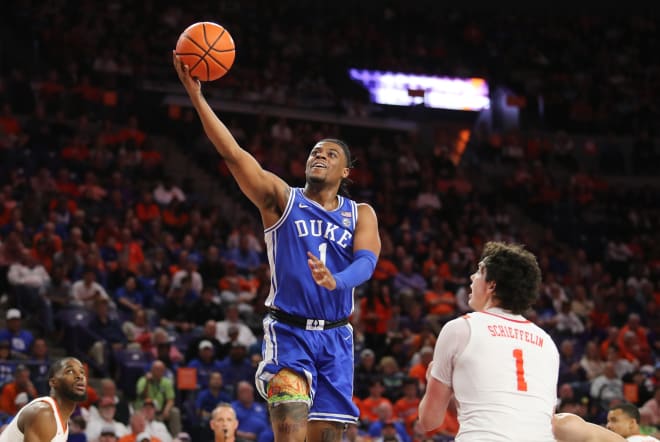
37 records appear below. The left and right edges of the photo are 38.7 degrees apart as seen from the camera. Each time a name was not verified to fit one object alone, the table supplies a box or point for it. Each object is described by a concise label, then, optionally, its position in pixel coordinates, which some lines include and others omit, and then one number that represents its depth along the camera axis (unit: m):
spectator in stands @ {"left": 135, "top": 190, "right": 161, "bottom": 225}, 15.95
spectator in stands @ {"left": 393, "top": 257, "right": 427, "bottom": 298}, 16.28
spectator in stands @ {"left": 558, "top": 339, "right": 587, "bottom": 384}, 14.22
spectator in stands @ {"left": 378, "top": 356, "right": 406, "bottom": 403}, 12.99
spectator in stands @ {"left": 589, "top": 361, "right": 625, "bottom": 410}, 13.61
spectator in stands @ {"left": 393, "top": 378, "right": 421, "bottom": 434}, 12.53
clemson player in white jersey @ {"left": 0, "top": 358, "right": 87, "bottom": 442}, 6.60
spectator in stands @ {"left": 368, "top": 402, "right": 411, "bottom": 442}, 11.54
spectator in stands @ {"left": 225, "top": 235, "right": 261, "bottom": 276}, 15.64
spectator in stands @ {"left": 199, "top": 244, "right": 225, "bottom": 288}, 14.74
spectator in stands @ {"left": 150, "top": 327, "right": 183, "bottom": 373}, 12.34
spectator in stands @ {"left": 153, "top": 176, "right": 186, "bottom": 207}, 16.59
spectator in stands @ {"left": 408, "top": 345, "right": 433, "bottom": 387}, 13.13
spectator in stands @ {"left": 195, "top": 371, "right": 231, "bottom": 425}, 11.77
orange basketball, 5.38
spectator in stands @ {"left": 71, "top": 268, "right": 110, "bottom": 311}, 13.05
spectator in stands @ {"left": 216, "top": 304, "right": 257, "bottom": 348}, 13.20
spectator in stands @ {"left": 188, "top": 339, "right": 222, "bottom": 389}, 12.31
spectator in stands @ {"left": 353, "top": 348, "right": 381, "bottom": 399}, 12.95
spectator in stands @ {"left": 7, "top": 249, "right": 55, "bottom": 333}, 12.68
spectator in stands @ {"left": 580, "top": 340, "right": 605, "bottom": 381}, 14.52
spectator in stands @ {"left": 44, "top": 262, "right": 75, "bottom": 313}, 12.89
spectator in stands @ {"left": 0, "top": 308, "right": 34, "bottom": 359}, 11.86
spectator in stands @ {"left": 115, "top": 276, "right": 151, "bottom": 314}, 13.44
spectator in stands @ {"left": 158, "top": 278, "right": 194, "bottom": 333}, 13.54
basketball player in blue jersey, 5.10
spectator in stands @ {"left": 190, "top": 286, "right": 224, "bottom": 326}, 13.62
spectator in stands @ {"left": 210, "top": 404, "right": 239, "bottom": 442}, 7.31
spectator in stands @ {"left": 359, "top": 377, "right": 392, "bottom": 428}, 12.29
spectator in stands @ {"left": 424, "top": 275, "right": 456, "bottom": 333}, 15.16
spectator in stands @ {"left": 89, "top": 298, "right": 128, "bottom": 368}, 12.30
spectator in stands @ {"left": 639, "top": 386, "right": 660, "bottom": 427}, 13.23
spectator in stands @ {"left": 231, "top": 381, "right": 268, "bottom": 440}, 11.52
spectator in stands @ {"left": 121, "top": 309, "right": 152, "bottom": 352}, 12.44
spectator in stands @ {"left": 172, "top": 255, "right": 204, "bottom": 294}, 14.08
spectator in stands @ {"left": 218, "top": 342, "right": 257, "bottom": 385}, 12.52
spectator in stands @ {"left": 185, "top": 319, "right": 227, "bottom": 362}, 12.75
